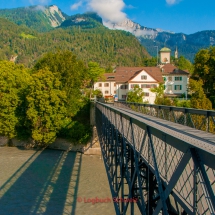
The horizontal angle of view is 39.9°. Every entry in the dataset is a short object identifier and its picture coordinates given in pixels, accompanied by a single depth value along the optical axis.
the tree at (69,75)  40.31
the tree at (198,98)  36.13
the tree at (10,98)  37.75
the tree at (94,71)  67.19
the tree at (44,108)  36.56
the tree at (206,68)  42.34
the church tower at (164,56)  114.81
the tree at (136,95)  49.94
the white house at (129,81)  55.31
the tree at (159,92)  44.26
